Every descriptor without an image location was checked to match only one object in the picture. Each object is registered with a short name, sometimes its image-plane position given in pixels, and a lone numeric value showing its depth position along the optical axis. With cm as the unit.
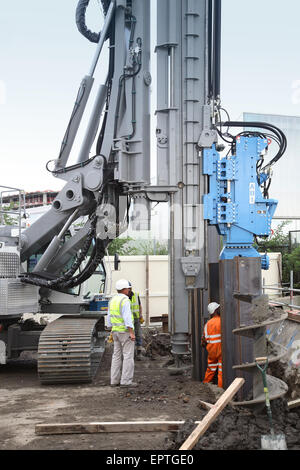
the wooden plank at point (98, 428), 551
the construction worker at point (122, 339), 798
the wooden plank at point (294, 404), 578
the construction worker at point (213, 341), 734
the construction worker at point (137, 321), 1068
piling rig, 800
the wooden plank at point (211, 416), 470
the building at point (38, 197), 4356
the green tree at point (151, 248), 2705
